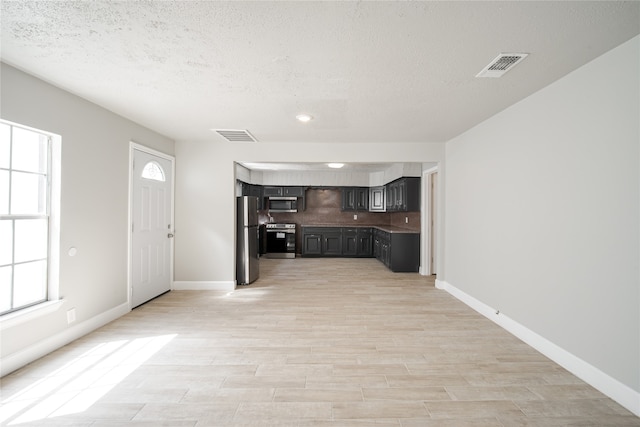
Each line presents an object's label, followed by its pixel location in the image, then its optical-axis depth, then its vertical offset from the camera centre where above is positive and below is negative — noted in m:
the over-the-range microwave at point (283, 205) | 8.07 +0.31
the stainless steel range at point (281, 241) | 7.78 -0.68
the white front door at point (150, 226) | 3.71 -0.15
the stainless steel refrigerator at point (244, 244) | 4.89 -0.49
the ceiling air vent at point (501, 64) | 2.03 +1.15
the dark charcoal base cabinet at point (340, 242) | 7.76 -0.70
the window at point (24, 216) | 2.26 -0.01
